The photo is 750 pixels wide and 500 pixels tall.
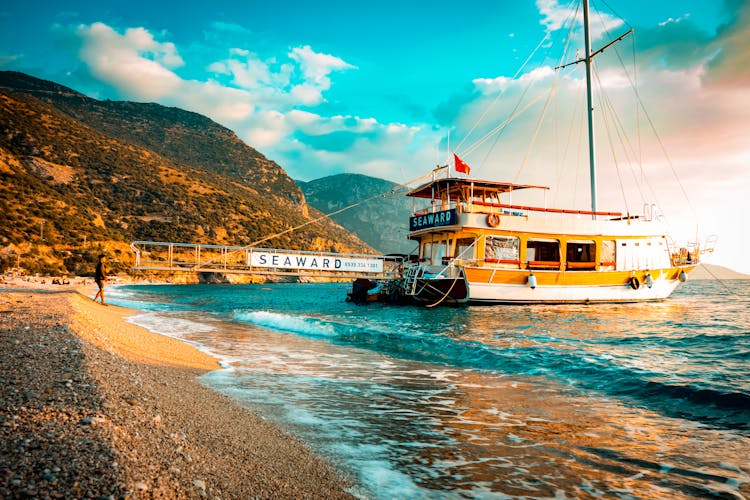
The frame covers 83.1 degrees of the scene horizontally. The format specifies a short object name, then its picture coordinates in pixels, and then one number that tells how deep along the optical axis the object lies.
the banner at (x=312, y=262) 20.88
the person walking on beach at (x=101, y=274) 18.70
